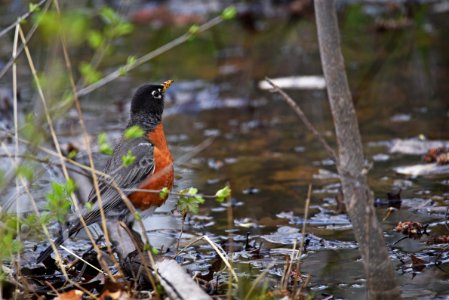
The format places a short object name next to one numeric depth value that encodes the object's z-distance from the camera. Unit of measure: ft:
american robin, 31.17
